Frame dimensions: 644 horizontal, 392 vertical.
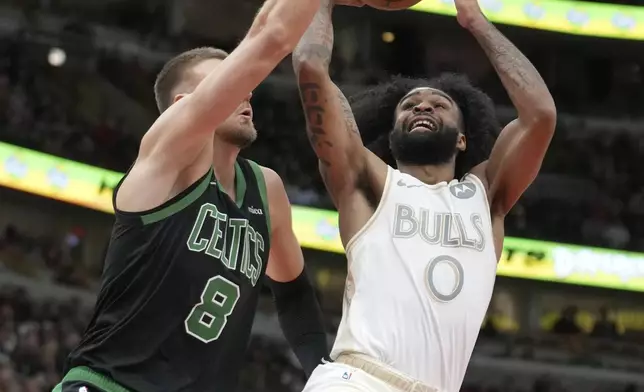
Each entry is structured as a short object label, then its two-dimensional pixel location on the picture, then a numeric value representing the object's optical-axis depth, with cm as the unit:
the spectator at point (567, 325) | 3437
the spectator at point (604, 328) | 3469
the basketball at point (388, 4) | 860
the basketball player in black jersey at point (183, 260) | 668
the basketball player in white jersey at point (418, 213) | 784
